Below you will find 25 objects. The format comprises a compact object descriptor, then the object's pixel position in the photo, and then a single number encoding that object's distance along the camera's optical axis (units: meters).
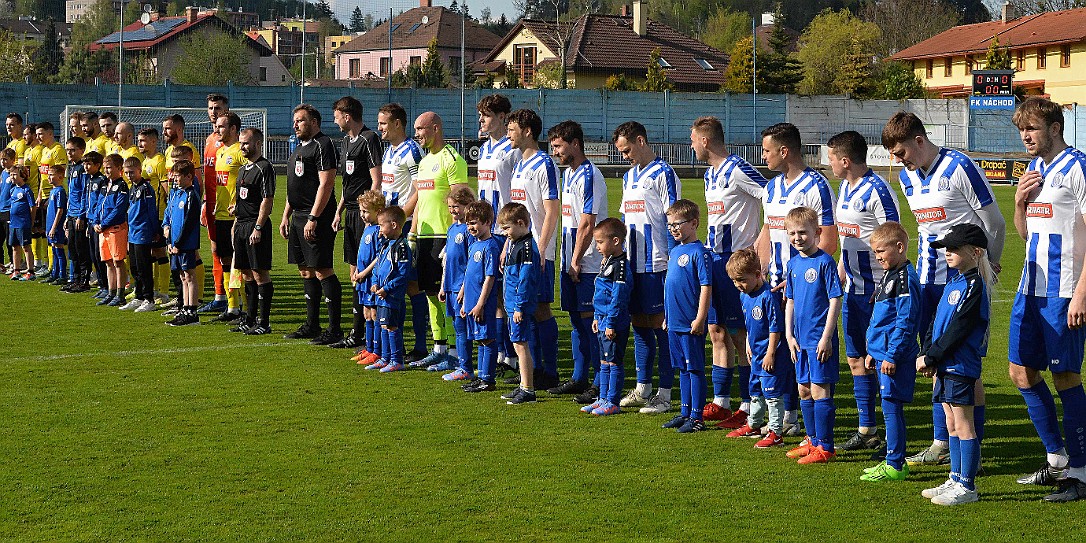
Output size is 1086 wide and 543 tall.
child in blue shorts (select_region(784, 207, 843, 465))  6.34
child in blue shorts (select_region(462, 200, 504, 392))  8.26
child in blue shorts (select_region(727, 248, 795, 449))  6.85
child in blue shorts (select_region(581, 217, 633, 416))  7.59
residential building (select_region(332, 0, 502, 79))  89.62
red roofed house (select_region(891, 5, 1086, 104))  59.53
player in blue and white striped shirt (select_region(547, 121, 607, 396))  8.21
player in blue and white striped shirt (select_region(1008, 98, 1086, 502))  5.73
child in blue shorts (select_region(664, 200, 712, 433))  7.13
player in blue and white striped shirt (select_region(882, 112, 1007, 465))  6.12
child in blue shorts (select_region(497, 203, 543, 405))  7.98
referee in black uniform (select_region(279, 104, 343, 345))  10.09
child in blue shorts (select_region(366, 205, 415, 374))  9.16
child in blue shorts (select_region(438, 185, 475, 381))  8.81
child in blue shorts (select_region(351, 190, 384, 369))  9.34
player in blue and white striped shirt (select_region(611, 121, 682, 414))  7.88
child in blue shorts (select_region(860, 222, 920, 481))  5.98
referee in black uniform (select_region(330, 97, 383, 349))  9.91
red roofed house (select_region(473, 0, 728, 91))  67.62
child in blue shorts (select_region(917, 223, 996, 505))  5.69
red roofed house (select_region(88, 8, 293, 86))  72.19
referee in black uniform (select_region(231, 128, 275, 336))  10.59
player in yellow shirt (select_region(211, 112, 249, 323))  11.30
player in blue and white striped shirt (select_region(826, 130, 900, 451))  6.59
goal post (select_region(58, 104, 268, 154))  33.31
